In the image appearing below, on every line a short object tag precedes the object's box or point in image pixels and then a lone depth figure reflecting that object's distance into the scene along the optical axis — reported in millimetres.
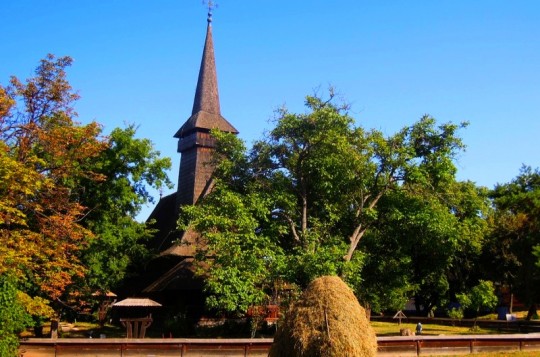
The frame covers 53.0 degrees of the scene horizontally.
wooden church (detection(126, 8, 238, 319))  36188
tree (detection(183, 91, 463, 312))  28375
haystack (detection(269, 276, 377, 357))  13727
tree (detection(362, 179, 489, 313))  29984
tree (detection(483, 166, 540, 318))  41288
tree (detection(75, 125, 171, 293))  33188
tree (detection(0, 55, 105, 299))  23091
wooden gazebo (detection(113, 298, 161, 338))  25788
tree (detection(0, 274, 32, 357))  18797
